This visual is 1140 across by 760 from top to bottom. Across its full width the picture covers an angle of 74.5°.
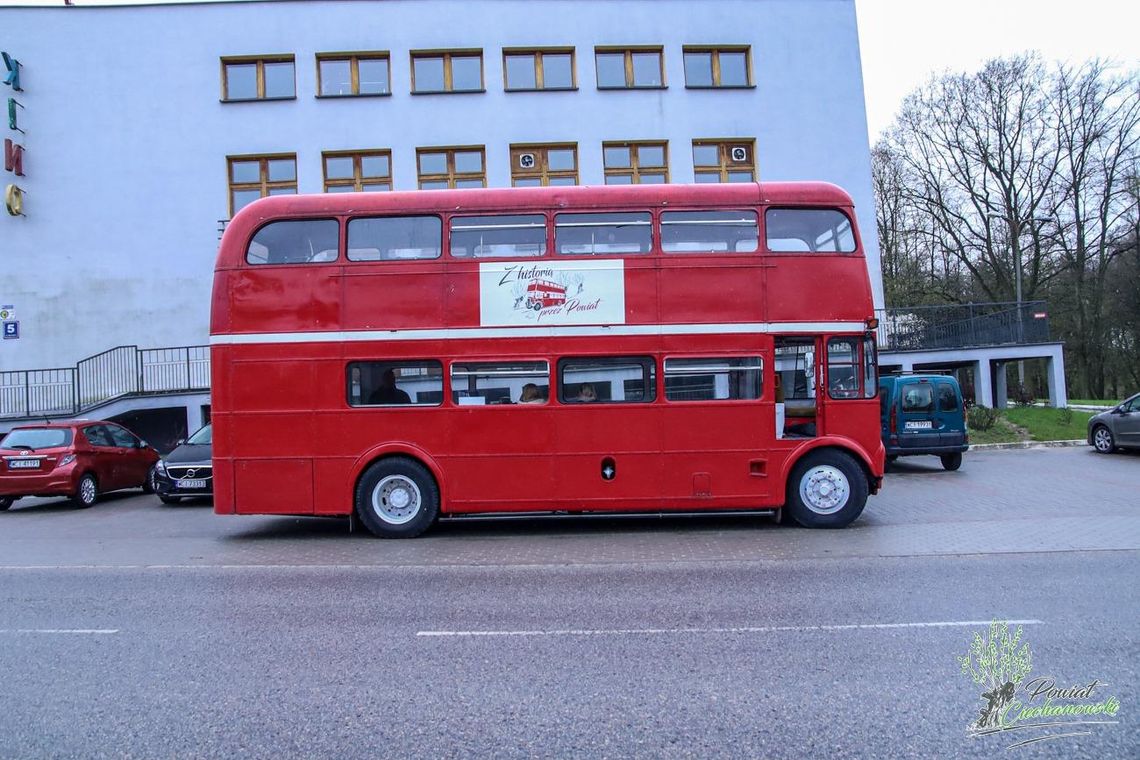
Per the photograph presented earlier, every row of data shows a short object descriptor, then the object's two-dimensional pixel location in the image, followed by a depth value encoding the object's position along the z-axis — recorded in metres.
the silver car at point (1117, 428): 17.28
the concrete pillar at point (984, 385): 23.52
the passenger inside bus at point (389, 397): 9.68
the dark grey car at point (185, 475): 13.61
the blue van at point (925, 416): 15.79
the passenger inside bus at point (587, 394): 9.70
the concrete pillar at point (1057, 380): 24.30
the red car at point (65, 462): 13.60
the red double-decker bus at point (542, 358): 9.60
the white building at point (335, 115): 21.88
